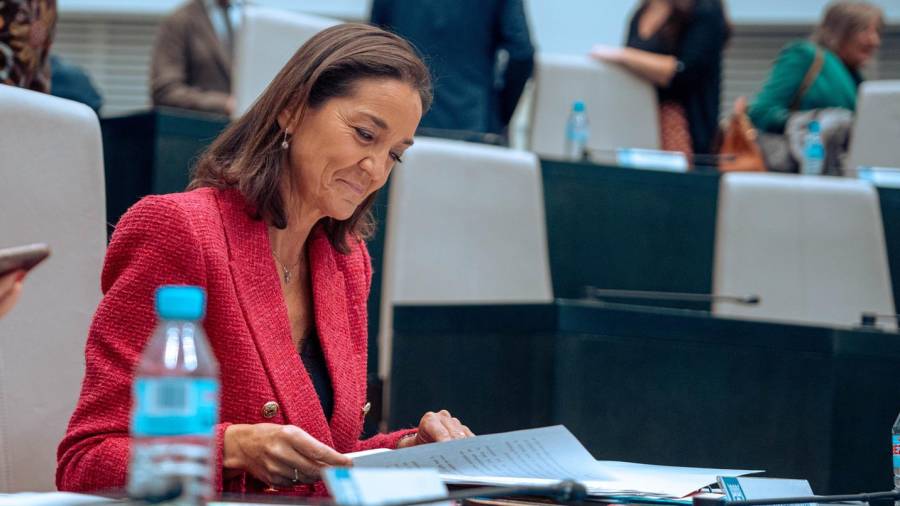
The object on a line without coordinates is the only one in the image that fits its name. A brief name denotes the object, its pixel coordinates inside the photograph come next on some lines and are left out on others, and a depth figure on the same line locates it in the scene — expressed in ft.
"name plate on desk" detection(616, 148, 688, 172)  25.40
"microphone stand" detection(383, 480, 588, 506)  6.95
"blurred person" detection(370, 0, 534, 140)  25.61
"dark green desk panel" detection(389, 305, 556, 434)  17.01
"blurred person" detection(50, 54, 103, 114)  25.45
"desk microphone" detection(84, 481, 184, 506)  5.99
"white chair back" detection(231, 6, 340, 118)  24.00
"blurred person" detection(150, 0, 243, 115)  29.96
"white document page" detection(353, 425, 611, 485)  8.34
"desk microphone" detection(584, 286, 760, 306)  18.95
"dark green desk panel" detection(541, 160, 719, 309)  24.44
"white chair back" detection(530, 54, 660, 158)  29.27
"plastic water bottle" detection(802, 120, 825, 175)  26.45
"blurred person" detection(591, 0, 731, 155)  28.32
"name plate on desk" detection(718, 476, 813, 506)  8.77
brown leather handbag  27.45
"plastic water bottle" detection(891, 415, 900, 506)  9.48
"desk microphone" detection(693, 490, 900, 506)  7.50
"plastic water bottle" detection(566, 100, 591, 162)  27.91
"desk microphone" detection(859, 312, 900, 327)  16.71
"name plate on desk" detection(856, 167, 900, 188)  24.82
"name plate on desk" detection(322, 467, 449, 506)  6.44
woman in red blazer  9.22
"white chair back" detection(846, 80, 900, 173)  26.35
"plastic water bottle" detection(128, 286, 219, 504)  5.86
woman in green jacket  28.66
